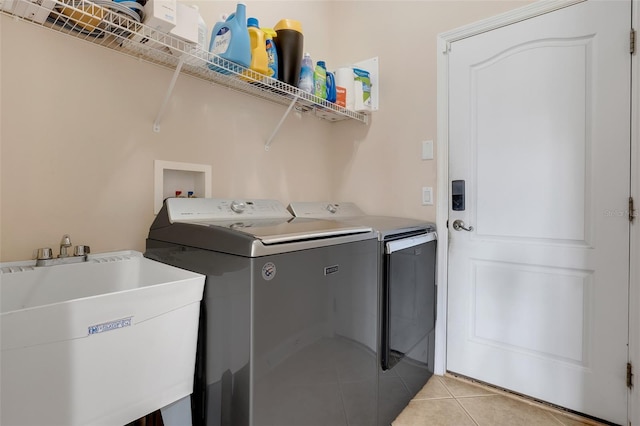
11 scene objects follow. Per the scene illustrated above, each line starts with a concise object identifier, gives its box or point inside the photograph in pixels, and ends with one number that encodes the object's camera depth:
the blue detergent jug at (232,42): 1.36
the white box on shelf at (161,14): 1.08
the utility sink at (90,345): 0.72
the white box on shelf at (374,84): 2.31
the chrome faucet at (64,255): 1.11
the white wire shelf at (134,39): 1.08
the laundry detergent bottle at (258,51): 1.50
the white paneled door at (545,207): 1.56
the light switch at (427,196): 2.09
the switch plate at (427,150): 2.08
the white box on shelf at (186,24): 1.17
